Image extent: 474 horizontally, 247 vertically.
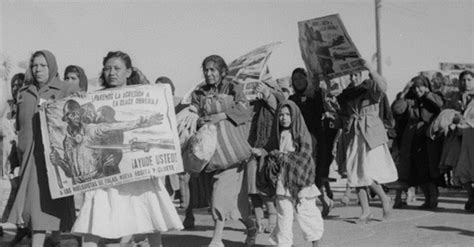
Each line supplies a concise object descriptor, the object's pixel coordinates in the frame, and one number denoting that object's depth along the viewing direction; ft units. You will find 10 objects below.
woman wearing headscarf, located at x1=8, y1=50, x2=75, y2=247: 18.29
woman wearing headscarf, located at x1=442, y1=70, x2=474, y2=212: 30.22
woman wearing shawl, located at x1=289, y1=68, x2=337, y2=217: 28.35
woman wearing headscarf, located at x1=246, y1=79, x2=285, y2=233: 24.32
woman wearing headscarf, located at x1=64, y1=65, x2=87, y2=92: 24.48
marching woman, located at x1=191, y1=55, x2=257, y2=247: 21.65
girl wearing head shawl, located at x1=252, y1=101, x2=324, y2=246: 19.83
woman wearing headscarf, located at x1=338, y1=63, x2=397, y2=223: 26.71
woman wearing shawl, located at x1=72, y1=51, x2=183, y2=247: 16.39
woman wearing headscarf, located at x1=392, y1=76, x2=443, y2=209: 31.07
